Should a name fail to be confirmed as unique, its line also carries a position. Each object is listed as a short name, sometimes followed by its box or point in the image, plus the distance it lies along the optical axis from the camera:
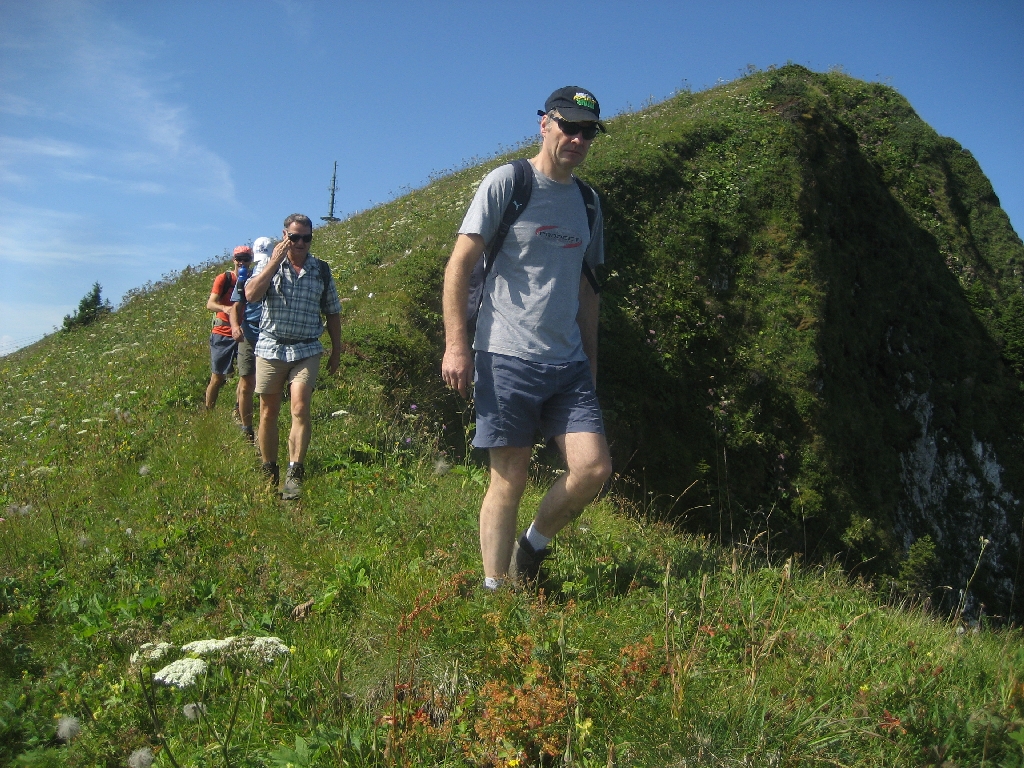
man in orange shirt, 8.27
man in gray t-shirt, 3.67
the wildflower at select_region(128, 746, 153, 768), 2.86
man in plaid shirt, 6.02
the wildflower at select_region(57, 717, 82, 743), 3.06
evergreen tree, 19.14
